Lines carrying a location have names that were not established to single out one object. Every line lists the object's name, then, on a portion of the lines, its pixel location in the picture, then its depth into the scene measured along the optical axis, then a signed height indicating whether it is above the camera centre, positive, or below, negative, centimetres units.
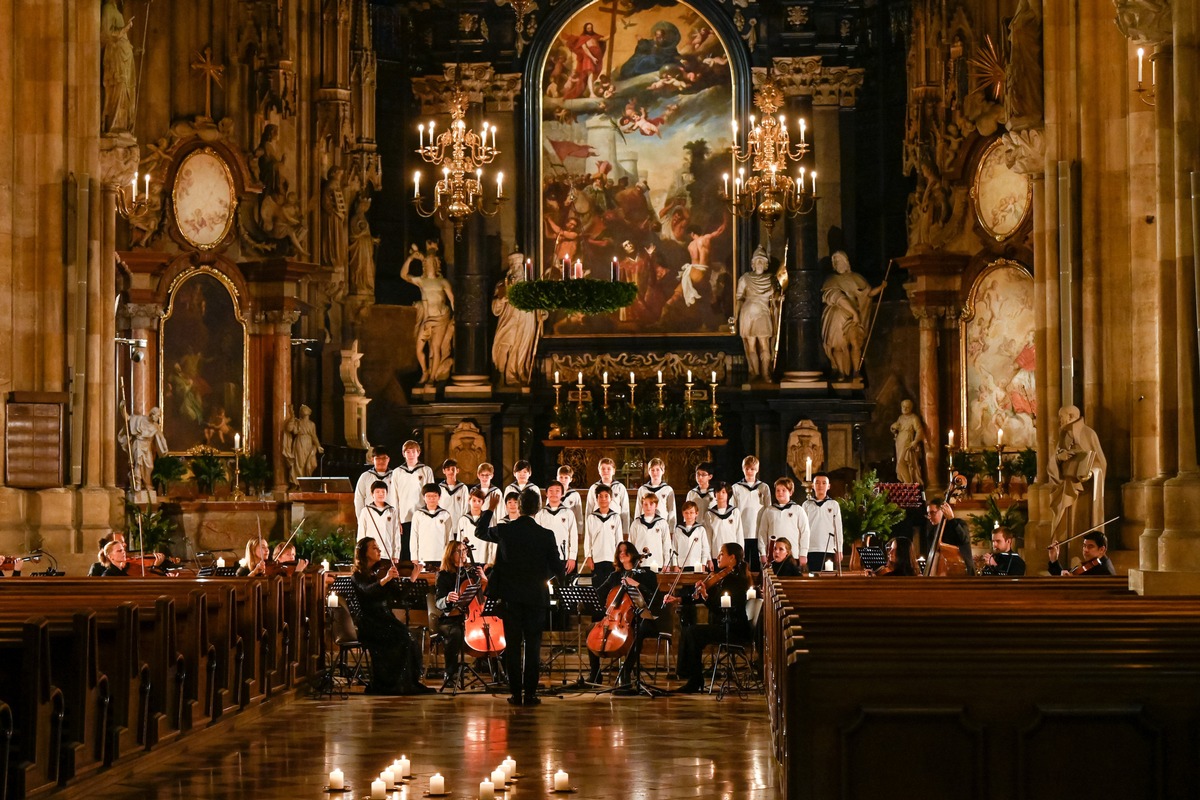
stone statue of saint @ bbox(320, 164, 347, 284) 2656 +399
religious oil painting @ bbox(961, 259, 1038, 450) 2364 +160
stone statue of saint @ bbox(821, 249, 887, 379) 2811 +261
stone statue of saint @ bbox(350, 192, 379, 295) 2775 +368
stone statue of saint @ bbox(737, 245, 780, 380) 2822 +266
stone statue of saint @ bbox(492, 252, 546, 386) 2866 +234
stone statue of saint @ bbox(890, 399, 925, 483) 2541 +49
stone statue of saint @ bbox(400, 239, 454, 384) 2867 +269
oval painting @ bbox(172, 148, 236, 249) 2336 +383
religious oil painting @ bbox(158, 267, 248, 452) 2361 +161
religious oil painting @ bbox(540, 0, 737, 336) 2897 +539
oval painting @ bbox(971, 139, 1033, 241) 2291 +374
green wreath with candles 2275 +242
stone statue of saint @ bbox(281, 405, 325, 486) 2448 +51
